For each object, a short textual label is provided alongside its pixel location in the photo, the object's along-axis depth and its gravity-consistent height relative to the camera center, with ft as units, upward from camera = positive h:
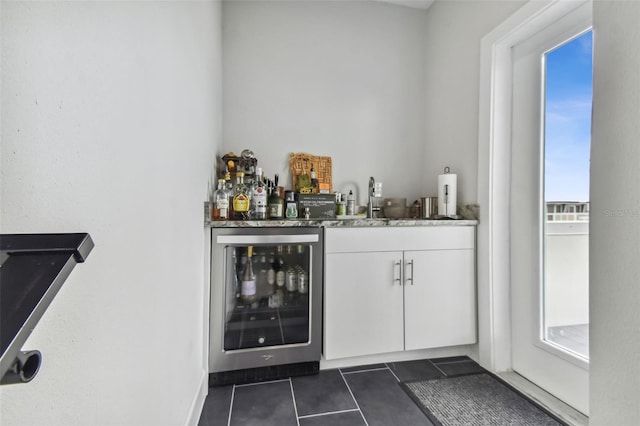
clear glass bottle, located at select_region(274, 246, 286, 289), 6.02 -1.29
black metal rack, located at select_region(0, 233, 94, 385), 0.72 -0.21
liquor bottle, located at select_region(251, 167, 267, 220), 6.18 +0.17
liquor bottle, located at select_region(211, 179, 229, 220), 5.69 +0.13
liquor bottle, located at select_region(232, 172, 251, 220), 5.93 +0.12
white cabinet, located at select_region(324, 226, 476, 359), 5.73 -1.59
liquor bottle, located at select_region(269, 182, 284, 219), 6.57 +0.11
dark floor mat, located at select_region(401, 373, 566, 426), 4.39 -3.14
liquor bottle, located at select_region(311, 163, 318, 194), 7.48 +0.73
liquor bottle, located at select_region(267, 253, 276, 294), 5.99 -1.36
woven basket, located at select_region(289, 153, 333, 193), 7.70 +1.20
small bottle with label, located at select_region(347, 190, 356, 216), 7.80 +0.16
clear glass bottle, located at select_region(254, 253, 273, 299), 5.90 -1.39
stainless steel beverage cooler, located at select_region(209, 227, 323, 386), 5.27 -1.86
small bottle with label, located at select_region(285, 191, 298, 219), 6.47 +0.09
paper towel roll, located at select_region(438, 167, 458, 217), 6.73 +0.44
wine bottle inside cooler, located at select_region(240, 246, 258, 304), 5.74 -1.46
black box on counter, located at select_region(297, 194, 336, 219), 6.72 +0.15
